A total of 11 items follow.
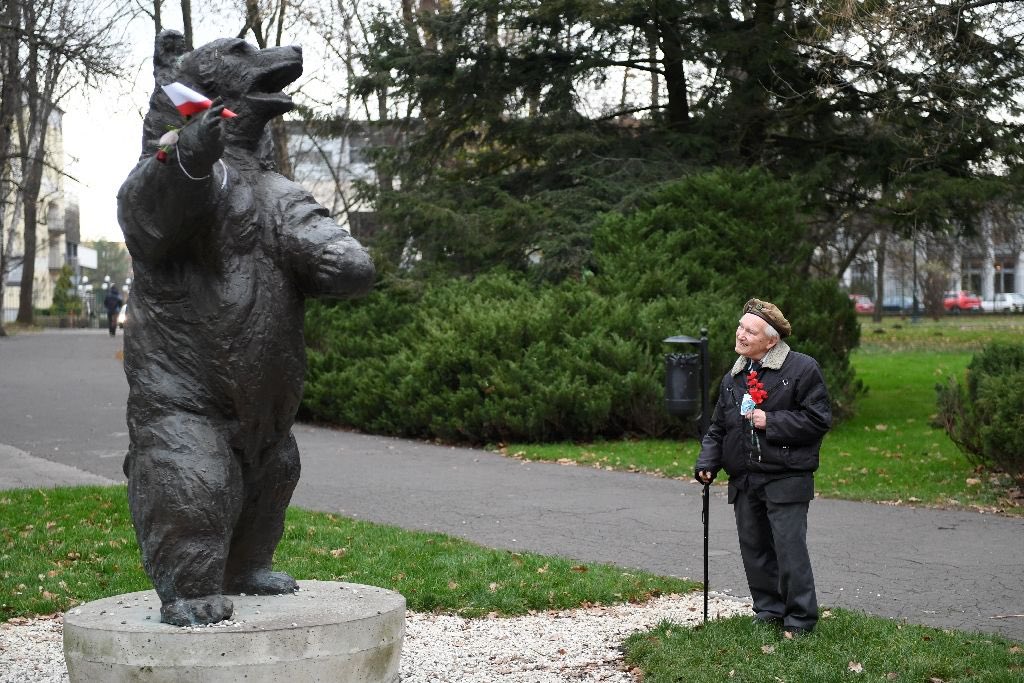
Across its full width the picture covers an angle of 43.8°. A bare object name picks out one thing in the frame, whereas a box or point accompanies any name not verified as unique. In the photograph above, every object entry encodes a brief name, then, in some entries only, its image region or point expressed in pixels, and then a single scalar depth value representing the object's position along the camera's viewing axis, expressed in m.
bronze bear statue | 4.57
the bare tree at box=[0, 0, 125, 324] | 14.71
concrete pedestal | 4.41
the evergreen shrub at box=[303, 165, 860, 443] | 15.69
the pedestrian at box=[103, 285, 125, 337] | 41.62
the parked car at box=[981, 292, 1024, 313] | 65.88
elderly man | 6.25
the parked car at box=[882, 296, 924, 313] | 71.75
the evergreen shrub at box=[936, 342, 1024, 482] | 10.99
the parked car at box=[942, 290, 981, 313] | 67.51
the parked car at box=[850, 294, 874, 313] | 69.50
